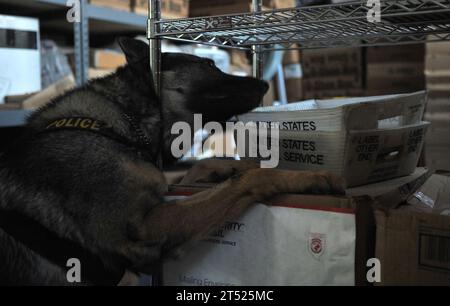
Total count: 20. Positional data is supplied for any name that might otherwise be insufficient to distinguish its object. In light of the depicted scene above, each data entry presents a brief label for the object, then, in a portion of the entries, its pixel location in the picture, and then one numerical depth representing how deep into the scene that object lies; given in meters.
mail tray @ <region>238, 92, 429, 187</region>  0.91
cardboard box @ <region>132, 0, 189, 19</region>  2.27
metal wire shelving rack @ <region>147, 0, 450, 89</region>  0.83
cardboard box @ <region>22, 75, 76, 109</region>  1.74
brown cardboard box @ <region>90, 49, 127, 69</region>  2.09
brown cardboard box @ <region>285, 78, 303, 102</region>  3.11
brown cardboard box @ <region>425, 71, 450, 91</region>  2.05
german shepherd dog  0.87
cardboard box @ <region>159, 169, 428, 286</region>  0.73
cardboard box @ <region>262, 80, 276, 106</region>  2.74
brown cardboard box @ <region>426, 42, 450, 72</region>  2.02
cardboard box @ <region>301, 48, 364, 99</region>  2.68
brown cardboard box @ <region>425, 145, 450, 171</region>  1.69
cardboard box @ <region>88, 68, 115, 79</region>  2.05
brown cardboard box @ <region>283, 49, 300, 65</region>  3.07
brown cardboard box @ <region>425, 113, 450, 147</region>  1.93
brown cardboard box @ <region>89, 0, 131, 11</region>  2.05
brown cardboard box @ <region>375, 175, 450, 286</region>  0.67
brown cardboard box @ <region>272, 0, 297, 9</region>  2.70
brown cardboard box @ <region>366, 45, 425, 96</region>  2.45
